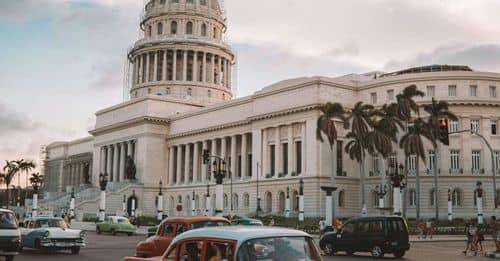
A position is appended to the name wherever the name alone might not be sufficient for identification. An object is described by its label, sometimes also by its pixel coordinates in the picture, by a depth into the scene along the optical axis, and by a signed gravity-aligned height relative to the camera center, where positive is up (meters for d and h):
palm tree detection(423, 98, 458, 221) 60.72 +8.95
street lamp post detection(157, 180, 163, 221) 69.40 -0.32
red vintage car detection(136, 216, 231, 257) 18.97 -0.75
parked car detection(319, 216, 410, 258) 28.61 -1.42
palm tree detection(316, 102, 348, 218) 64.56 +8.82
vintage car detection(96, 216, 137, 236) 51.09 -1.74
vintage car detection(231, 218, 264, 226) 34.72 -0.90
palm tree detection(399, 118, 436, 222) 60.47 +6.55
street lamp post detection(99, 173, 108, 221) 62.72 +0.57
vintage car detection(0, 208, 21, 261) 20.59 -1.04
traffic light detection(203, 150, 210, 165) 49.47 +3.81
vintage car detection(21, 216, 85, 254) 26.64 -1.32
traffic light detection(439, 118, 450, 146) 32.03 +3.83
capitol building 70.19 +9.81
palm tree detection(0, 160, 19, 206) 138.74 +7.69
